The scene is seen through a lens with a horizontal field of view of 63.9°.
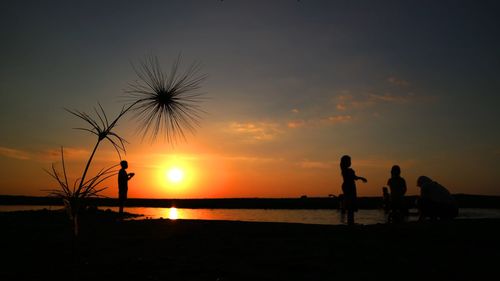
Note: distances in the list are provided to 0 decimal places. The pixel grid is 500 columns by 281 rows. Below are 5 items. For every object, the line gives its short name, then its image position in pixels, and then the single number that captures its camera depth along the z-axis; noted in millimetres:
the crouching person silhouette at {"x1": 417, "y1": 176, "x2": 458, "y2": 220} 12512
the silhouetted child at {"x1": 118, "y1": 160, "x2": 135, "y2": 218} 16672
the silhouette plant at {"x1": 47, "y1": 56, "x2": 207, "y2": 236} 5992
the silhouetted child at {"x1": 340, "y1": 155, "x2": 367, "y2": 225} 11094
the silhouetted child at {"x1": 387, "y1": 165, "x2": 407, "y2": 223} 13398
